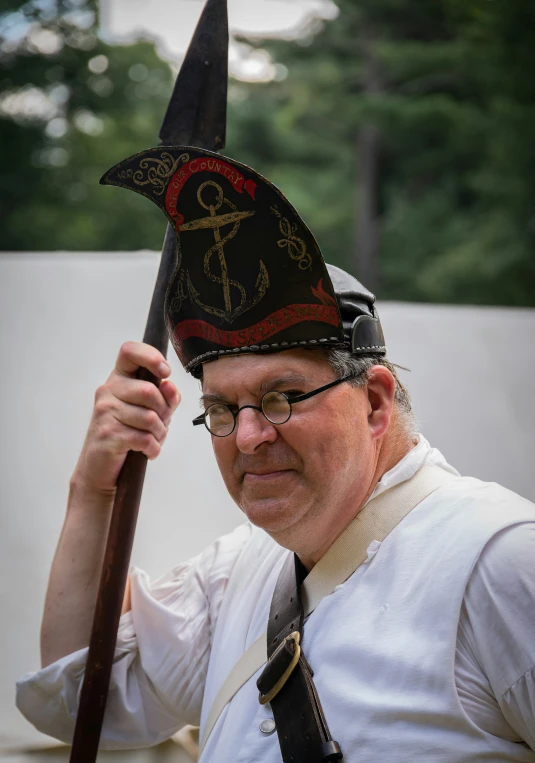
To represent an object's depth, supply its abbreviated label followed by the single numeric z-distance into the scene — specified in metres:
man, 1.66
